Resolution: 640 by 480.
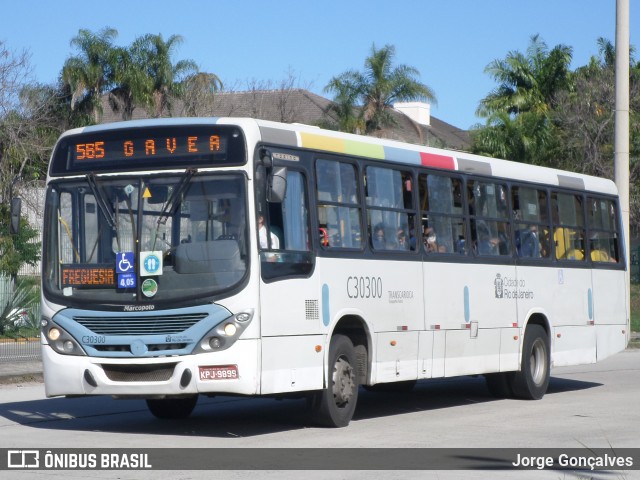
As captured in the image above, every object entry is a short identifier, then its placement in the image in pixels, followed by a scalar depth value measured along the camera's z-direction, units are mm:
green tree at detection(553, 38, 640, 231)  48812
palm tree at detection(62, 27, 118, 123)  54062
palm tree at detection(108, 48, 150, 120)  53469
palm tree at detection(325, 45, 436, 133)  55594
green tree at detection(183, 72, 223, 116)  49406
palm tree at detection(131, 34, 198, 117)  53094
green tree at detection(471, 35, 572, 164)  49062
